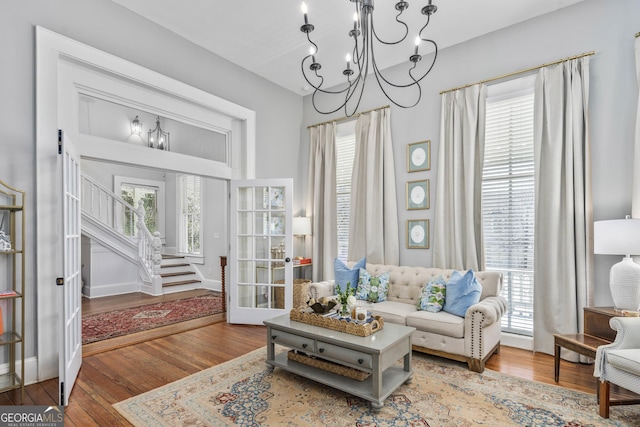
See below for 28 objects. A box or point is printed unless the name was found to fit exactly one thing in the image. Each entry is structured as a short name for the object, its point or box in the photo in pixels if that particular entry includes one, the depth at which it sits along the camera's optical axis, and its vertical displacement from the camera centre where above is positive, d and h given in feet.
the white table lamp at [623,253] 9.07 -1.09
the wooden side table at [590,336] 8.96 -3.38
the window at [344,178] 17.70 +1.79
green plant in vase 9.91 -2.63
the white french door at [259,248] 15.46 -1.59
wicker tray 8.84 -2.98
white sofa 10.15 -3.43
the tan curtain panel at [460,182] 13.07 +1.19
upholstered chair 7.38 -3.22
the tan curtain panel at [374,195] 15.48 +0.81
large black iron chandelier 7.65 +5.67
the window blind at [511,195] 12.53 +0.63
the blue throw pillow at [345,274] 14.25 -2.55
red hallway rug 14.06 -4.91
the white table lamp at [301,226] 17.13 -0.66
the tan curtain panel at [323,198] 17.47 +0.78
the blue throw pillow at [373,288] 13.40 -2.96
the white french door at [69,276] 8.12 -1.64
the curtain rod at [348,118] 16.03 +4.77
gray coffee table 8.07 -3.57
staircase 21.74 -1.83
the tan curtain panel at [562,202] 11.01 +0.32
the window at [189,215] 25.88 -0.15
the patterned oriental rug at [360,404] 7.64 -4.62
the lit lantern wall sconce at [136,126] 12.08 +3.06
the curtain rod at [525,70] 11.20 +5.04
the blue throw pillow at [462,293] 10.92 -2.60
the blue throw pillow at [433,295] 11.56 -2.83
